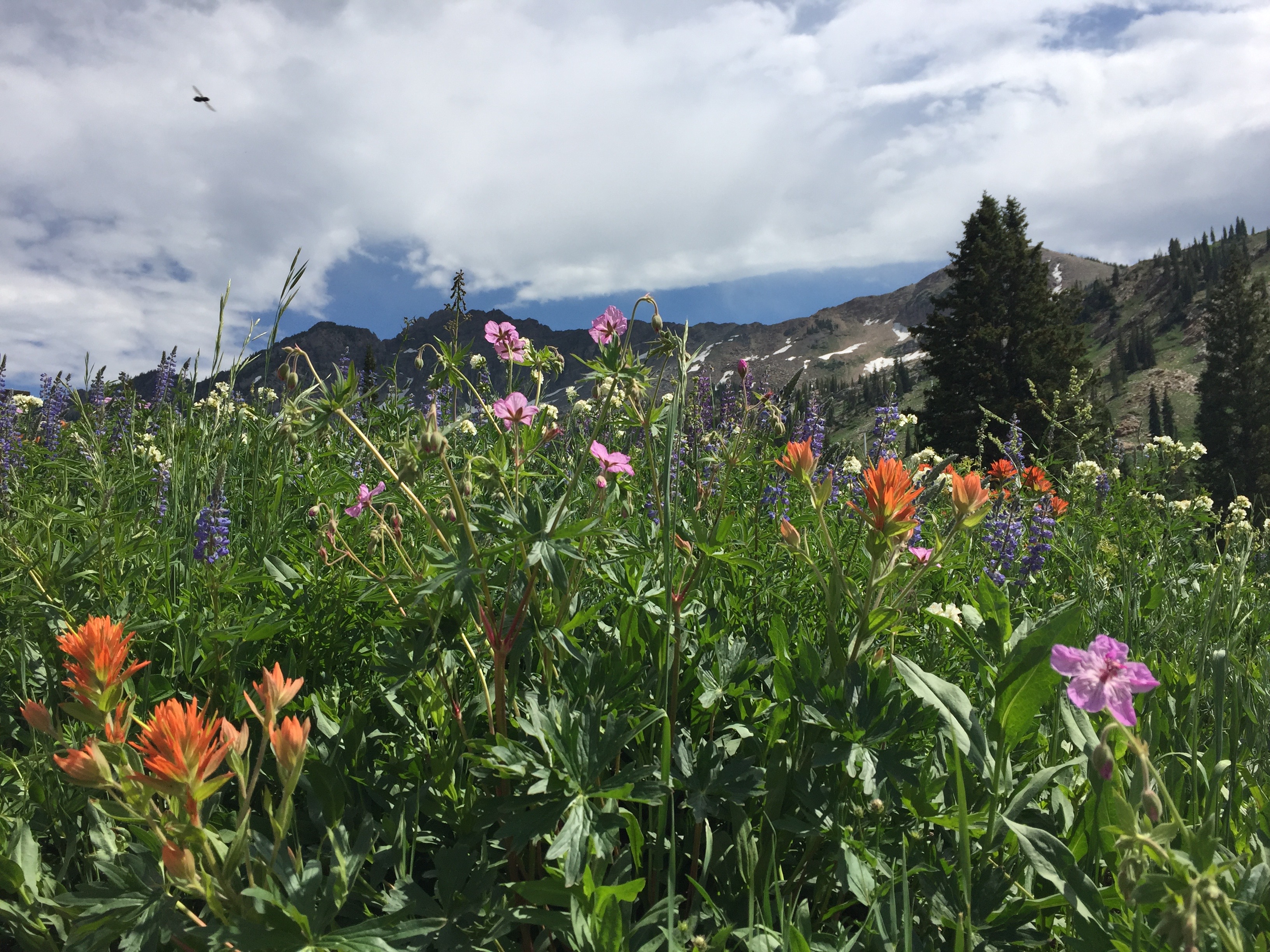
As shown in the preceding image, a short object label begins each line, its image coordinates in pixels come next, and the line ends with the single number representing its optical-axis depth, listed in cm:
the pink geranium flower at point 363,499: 69
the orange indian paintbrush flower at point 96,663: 47
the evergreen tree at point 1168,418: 6178
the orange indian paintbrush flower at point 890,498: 56
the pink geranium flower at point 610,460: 66
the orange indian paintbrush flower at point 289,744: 45
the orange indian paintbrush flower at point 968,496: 60
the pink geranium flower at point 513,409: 66
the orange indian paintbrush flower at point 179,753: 43
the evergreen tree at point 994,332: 2702
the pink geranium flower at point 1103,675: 43
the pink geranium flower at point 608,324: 71
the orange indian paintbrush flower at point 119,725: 47
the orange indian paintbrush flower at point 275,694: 45
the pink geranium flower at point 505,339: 76
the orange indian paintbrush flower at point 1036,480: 125
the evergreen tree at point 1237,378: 3789
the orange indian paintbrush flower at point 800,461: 65
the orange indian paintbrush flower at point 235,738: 44
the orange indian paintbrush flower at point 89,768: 45
